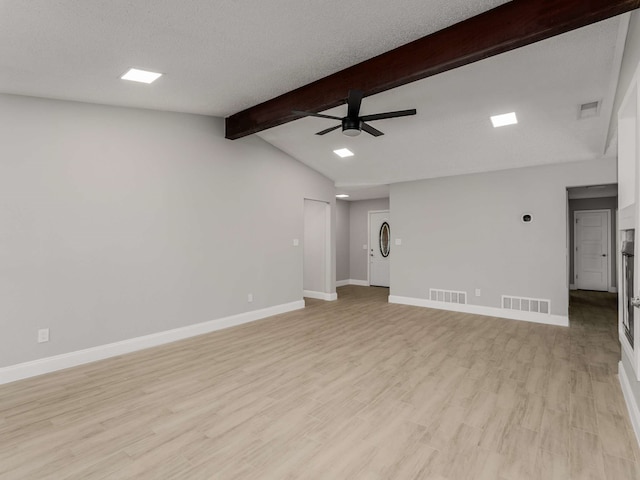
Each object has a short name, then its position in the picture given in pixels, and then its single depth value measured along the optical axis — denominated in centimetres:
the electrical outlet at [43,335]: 335
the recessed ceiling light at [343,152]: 548
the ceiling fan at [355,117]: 303
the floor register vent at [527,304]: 526
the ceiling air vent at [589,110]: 362
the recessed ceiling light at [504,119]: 395
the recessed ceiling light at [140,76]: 300
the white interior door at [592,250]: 814
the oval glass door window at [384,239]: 877
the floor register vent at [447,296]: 605
